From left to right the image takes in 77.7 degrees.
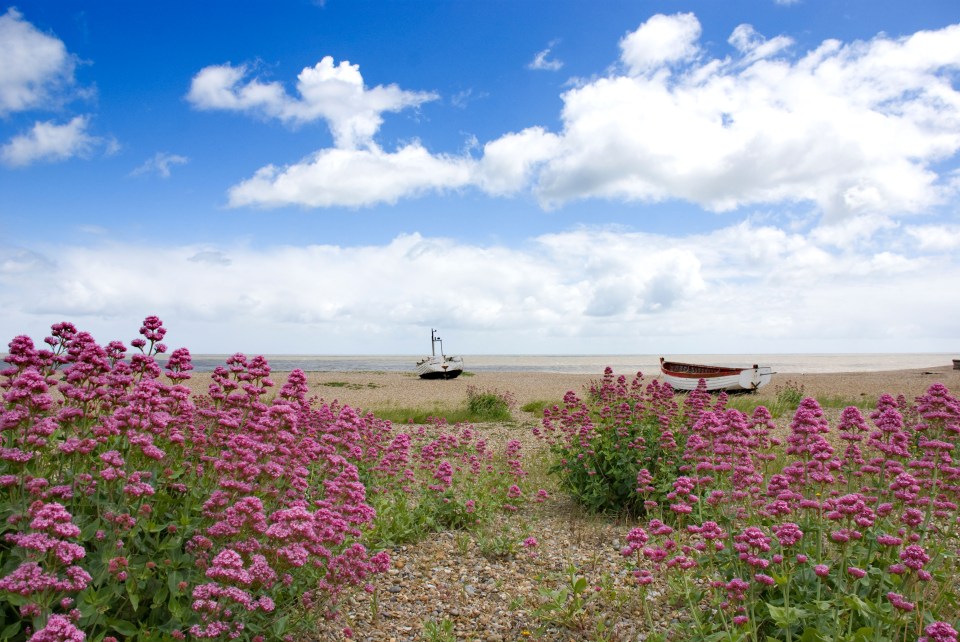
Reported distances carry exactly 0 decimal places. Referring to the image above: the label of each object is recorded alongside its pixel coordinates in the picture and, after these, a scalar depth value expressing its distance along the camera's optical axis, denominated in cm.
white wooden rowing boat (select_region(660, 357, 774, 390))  2783
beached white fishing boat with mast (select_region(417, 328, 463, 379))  5197
